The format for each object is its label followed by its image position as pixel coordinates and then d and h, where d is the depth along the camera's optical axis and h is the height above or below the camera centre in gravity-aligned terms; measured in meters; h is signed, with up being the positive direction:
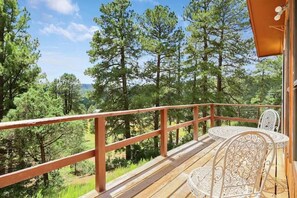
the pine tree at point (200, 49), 9.83 +2.79
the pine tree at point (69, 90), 17.67 +0.90
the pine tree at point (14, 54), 8.38 +2.20
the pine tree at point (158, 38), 10.47 +3.60
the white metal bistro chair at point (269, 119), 2.67 -0.35
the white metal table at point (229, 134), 1.74 -0.43
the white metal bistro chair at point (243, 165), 1.13 -0.44
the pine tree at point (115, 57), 10.51 +2.56
